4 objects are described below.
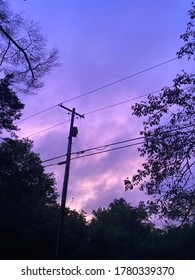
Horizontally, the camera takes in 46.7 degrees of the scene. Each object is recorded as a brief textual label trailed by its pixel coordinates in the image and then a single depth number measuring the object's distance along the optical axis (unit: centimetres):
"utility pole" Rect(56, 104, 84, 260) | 1204
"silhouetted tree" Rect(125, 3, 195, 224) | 600
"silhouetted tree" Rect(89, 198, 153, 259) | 2263
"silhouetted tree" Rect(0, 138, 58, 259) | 2004
